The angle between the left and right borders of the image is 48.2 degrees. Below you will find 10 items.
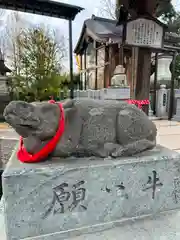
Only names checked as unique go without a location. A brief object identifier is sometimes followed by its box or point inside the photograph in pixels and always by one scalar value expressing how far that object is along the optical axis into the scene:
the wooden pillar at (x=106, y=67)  6.41
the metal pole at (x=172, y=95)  6.11
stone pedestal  0.97
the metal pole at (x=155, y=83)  6.29
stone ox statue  1.02
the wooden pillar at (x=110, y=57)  5.96
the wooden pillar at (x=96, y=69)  7.23
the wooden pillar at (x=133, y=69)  4.29
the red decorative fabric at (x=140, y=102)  4.27
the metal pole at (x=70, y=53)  4.51
